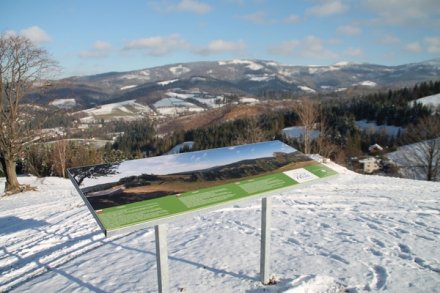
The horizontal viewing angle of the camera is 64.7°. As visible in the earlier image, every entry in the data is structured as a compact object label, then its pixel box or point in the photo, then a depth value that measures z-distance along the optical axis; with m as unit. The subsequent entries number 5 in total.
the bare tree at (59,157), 32.78
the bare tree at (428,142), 39.84
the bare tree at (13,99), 18.64
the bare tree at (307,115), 36.85
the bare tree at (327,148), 45.86
